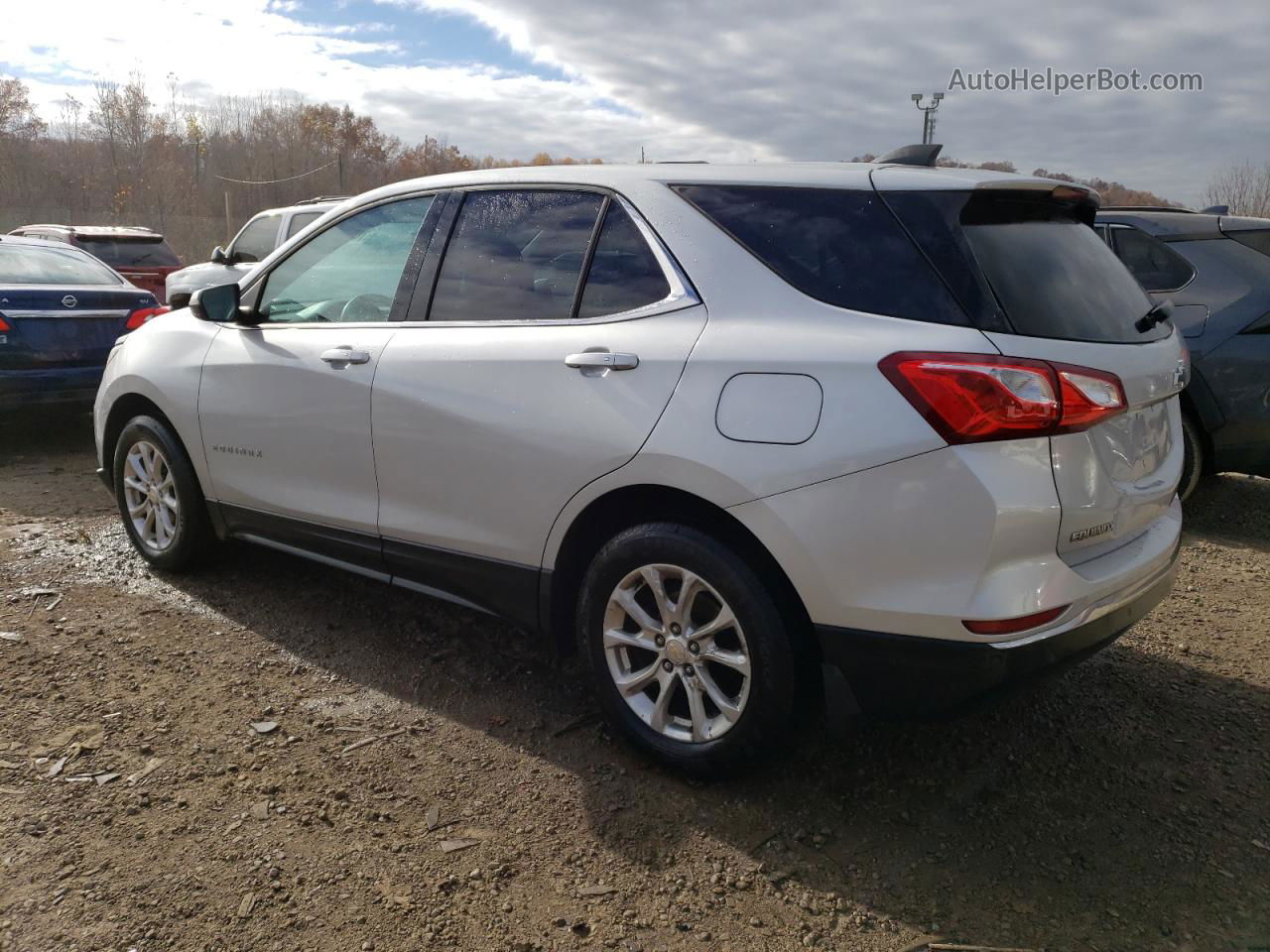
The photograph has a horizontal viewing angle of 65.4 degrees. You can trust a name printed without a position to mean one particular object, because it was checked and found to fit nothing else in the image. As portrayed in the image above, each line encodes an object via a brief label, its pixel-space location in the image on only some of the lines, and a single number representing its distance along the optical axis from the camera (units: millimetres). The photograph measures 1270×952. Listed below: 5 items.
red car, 13391
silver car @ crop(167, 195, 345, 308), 10547
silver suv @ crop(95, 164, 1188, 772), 2377
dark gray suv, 5328
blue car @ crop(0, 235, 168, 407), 6891
